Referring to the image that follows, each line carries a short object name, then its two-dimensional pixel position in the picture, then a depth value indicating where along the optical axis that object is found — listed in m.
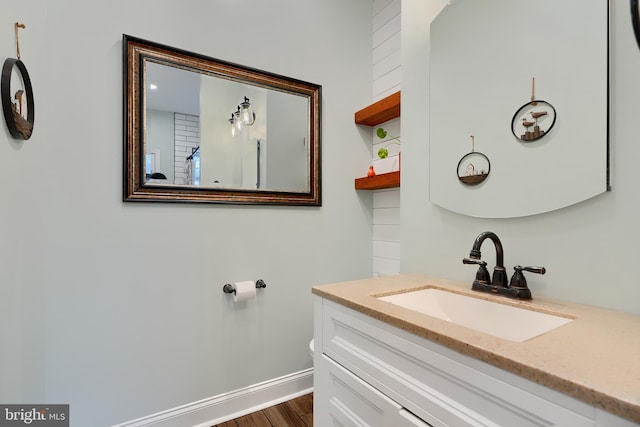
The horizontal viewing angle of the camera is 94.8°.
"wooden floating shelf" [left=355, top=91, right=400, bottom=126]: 1.88
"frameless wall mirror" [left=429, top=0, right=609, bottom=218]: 0.92
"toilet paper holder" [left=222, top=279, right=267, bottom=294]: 1.71
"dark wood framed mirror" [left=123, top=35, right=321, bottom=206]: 1.51
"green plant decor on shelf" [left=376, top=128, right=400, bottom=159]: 2.10
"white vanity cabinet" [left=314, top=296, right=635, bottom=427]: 0.54
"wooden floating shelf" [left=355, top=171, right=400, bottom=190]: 1.88
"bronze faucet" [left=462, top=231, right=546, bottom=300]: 1.00
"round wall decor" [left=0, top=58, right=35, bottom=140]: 0.88
